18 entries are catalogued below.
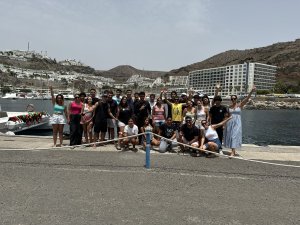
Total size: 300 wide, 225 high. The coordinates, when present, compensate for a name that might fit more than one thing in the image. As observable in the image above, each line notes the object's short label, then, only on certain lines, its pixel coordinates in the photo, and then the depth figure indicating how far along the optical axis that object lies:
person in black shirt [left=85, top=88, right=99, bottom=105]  8.19
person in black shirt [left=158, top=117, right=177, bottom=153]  7.77
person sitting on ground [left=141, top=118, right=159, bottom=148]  7.91
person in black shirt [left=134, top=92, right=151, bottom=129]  8.05
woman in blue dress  7.38
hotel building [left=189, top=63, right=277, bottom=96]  147.73
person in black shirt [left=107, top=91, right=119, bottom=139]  8.15
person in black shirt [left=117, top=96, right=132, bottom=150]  8.05
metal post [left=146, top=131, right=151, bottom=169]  6.01
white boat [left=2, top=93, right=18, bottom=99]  138.92
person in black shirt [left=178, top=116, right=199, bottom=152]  7.44
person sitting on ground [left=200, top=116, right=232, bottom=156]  7.32
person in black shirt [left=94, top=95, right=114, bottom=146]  8.03
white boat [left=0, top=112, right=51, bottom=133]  13.80
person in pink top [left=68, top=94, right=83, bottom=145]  7.96
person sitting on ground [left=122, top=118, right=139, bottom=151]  7.73
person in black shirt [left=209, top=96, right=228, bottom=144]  7.63
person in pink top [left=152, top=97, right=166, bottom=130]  7.91
